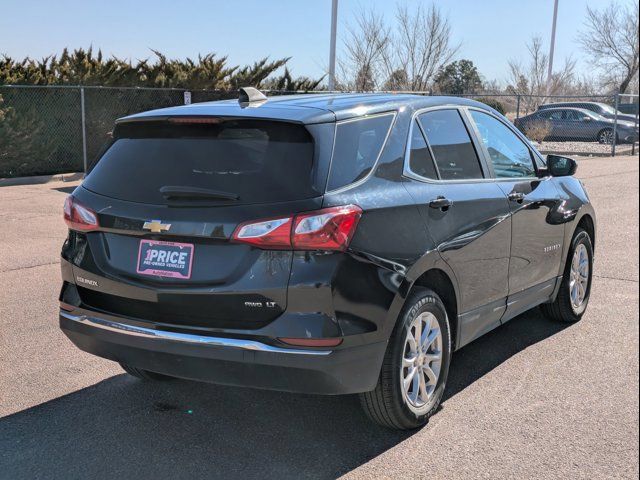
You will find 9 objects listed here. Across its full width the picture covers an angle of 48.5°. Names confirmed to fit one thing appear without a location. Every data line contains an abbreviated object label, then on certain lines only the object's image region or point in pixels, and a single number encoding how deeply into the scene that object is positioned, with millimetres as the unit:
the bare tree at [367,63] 26359
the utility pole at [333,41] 18891
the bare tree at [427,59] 28475
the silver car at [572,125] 25875
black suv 3158
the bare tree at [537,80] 40750
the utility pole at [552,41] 34312
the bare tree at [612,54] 17680
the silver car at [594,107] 27136
